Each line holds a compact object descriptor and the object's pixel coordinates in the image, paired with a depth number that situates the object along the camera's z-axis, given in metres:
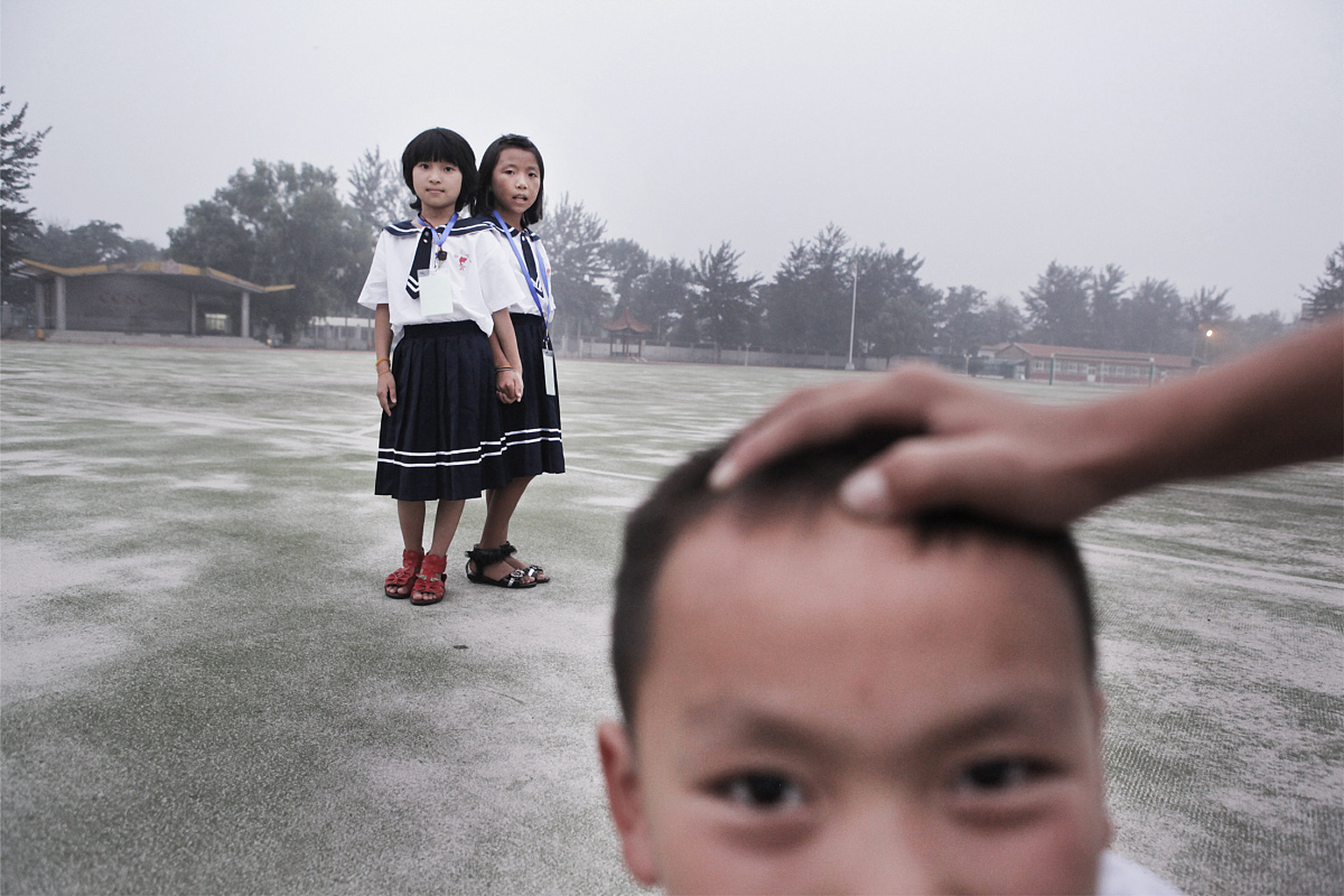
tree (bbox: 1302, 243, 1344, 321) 43.12
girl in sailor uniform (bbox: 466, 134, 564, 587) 3.01
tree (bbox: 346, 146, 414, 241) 69.56
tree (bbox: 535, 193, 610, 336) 67.44
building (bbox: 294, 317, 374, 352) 48.67
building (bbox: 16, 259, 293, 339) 35.44
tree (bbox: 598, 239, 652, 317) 72.75
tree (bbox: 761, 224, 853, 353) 56.53
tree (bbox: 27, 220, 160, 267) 58.03
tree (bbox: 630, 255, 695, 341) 61.16
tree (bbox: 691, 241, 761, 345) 56.59
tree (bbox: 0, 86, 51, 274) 39.38
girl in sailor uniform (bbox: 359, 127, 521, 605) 2.85
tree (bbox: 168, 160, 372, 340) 43.66
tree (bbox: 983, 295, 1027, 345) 80.44
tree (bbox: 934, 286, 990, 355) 73.94
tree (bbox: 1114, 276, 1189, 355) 72.06
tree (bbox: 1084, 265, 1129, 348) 75.56
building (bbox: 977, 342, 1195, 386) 59.38
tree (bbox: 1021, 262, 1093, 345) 78.25
